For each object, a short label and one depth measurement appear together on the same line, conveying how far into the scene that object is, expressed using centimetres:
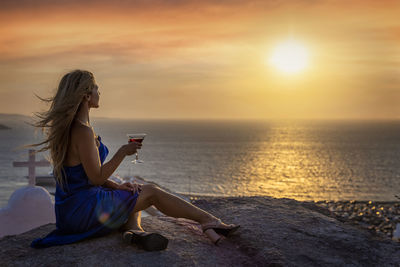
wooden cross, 1188
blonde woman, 401
